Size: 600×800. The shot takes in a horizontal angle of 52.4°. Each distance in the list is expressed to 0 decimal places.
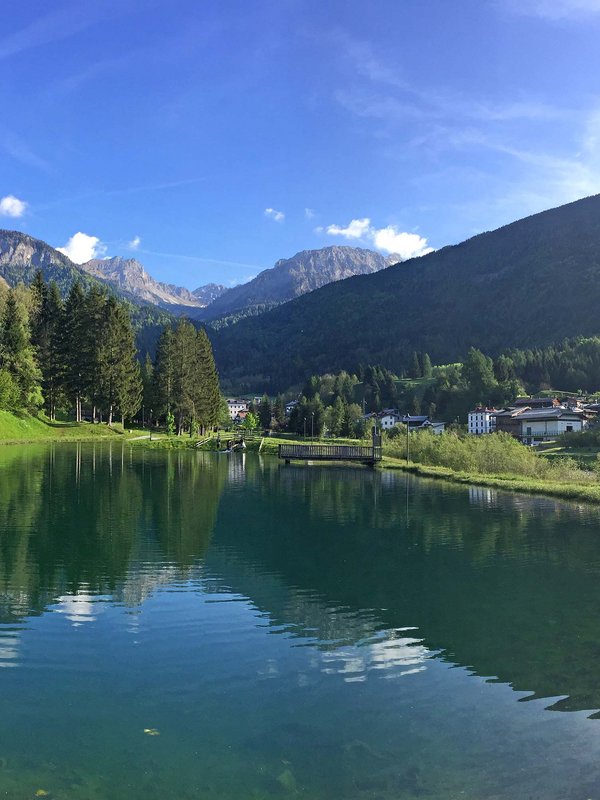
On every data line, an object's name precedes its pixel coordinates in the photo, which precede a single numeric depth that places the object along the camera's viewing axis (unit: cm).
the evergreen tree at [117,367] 8650
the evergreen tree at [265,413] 17788
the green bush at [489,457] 5400
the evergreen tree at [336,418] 15329
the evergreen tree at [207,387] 10426
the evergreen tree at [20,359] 7656
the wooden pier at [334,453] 7493
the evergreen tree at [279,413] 17718
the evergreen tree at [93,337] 8650
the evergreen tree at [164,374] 9819
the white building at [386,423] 19460
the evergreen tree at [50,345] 8844
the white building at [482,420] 16770
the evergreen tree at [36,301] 9294
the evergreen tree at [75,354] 8775
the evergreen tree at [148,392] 10081
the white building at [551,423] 14088
